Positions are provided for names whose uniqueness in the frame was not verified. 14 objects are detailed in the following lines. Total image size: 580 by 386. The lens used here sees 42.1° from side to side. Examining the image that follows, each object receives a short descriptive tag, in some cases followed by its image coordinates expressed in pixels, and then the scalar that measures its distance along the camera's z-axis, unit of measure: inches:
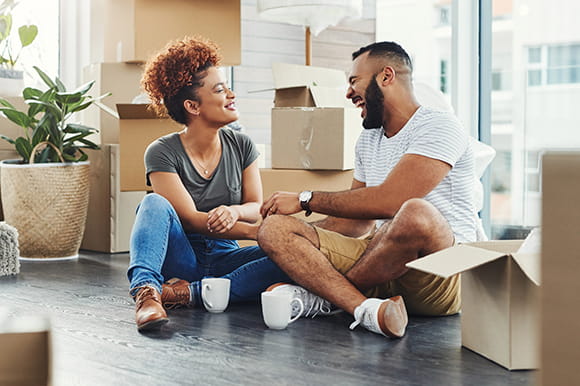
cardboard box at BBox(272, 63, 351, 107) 112.8
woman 83.6
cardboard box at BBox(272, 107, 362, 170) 107.4
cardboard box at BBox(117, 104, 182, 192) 126.3
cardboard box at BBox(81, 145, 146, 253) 143.1
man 74.7
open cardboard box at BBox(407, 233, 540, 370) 60.9
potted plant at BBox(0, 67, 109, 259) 132.3
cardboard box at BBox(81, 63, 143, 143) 146.3
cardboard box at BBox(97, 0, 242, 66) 137.5
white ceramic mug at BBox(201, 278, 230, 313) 84.1
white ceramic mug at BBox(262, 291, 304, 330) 75.2
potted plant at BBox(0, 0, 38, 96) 147.9
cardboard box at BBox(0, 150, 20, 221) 143.5
